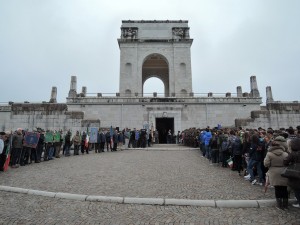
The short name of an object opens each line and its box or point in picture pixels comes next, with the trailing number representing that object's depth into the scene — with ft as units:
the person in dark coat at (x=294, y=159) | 16.58
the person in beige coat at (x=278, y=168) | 17.97
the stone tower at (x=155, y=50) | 110.42
